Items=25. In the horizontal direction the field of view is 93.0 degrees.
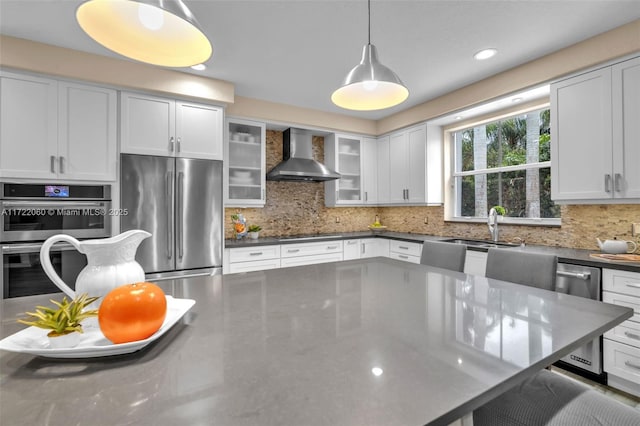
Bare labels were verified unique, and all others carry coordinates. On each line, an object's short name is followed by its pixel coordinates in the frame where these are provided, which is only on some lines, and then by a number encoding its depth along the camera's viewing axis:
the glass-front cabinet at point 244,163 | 3.62
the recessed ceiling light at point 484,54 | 2.55
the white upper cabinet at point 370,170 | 4.59
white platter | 0.70
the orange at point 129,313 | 0.72
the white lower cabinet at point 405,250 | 3.67
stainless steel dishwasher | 2.15
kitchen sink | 3.13
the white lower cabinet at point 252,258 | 3.25
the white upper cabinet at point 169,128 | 2.74
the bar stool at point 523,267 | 1.62
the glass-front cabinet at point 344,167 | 4.40
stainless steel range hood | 3.81
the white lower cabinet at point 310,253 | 3.62
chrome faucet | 3.28
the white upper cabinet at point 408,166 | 3.95
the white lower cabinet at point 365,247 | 4.10
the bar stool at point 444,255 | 2.01
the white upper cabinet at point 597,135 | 2.21
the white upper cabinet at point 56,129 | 2.36
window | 3.12
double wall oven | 2.33
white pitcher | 0.85
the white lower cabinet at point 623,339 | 1.99
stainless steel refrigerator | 2.71
